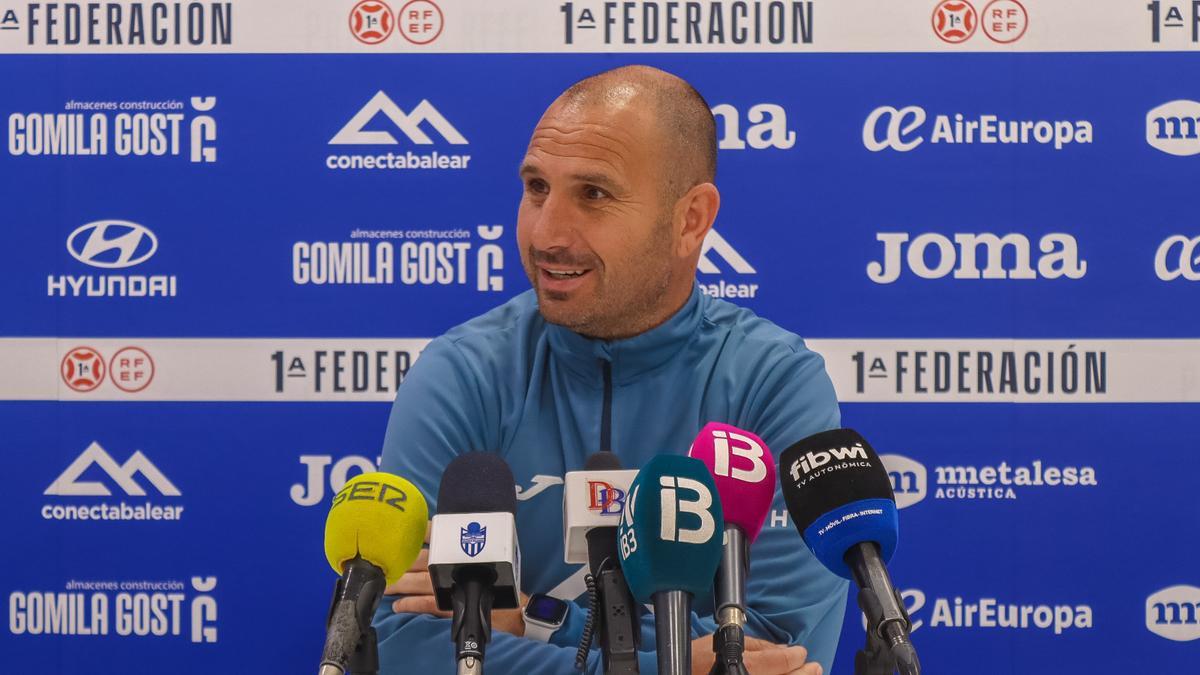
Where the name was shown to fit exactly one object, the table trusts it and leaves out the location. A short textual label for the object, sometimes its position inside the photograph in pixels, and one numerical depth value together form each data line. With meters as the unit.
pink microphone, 2.11
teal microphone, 2.13
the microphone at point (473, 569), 2.13
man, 2.56
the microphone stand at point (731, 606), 2.11
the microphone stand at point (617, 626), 2.13
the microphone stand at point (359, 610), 2.12
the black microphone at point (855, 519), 2.11
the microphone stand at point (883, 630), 2.09
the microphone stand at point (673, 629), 2.11
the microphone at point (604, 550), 2.13
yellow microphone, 2.12
